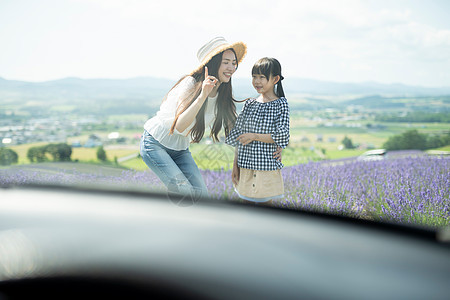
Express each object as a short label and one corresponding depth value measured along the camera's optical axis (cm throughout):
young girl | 231
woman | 224
